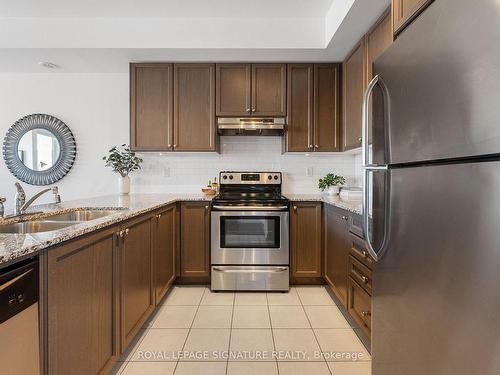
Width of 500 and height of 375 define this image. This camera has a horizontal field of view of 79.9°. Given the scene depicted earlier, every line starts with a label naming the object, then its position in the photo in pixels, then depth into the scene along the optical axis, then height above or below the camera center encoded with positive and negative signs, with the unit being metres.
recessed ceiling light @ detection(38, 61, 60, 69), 3.11 +1.31
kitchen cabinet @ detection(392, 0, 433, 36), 1.03 +0.65
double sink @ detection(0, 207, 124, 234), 1.58 -0.20
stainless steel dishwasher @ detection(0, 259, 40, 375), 0.81 -0.38
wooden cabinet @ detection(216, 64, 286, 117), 3.10 +1.02
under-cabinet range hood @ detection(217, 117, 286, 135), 3.05 +0.65
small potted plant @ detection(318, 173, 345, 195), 3.22 +0.03
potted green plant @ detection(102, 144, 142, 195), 3.22 +0.26
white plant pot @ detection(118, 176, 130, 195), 3.24 +0.02
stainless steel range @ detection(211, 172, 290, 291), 2.84 -0.56
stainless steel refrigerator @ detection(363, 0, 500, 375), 0.69 -0.01
